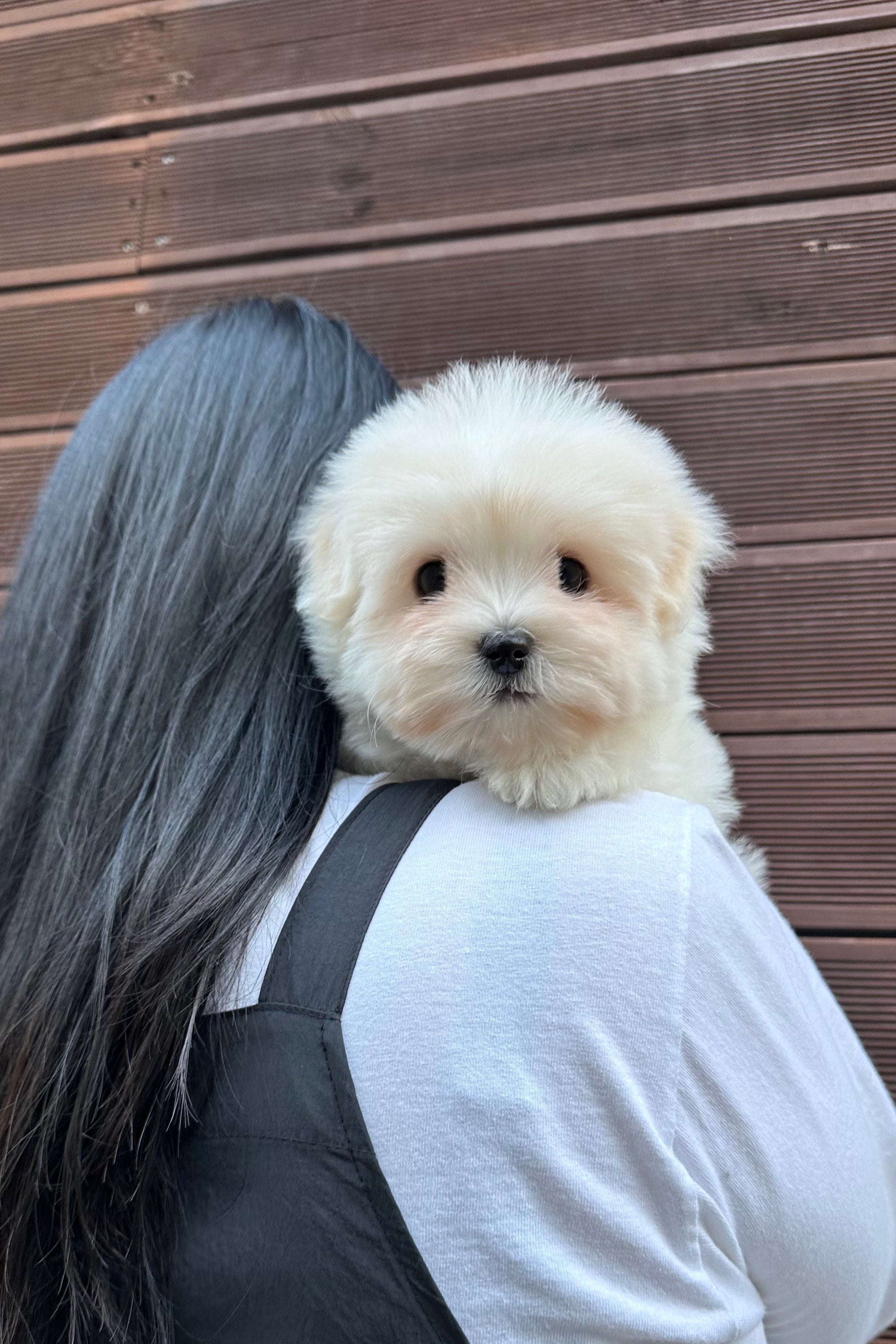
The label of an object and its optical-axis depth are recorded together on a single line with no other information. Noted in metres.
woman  0.58
